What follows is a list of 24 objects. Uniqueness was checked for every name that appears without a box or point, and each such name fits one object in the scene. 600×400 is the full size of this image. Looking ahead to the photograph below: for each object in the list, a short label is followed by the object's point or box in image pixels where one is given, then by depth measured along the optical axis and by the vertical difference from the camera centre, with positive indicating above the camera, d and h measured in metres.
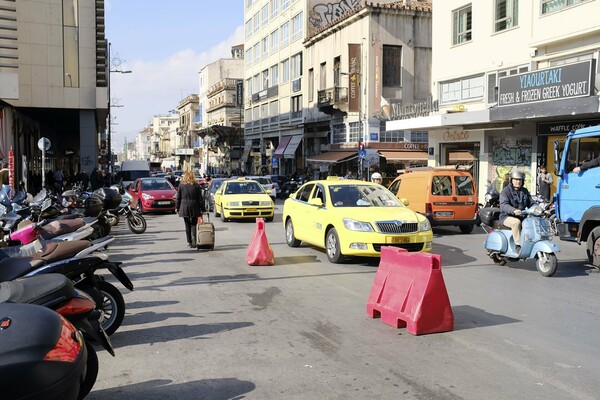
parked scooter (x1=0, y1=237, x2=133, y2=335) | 5.59 -1.04
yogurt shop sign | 19.19 +2.85
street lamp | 50.50 +1.87
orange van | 16.00 -0.91
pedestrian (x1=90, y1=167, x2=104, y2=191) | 29.23 -0.79
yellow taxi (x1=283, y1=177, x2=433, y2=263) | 10.26 -1.06
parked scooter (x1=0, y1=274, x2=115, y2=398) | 4.21 -1.05
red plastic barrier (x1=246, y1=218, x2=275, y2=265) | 10.70 -1.61
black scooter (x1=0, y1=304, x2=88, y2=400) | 3.05 -1.05
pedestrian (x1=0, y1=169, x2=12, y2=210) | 11.31 -0.67
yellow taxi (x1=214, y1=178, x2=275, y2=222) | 19.25 -1.27
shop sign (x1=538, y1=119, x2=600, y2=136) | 20.78 +1.45
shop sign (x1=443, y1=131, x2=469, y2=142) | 28.00 +1.41
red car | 22.86 -1.25
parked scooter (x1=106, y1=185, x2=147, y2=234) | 16.27 -1.54
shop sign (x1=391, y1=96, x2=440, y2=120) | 29.06 +2.87
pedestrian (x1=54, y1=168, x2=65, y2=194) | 32.22 -1.02
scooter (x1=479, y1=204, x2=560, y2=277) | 9.78 -1.39
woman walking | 12.73 -0.80
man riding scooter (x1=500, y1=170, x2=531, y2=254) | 10.27 -0.69
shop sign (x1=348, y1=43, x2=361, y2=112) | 38.81 +6.15
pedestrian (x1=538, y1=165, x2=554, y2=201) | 20.93 -0.71
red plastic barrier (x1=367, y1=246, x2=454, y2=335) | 6.12 -1.42
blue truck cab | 10.41 -0.51
